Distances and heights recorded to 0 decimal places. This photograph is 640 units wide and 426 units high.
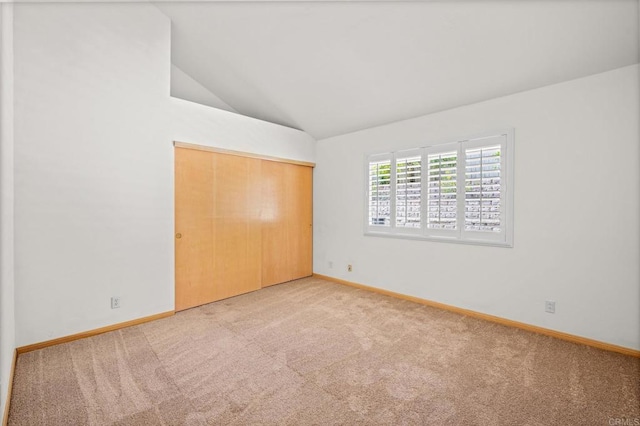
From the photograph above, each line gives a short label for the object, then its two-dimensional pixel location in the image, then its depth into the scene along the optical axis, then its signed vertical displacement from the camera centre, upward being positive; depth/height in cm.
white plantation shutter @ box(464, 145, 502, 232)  323 +26
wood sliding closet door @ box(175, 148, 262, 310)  360 -20
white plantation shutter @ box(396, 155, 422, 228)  393 +29
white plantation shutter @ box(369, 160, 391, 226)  428 +29
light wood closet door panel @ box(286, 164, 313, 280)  498 -13
